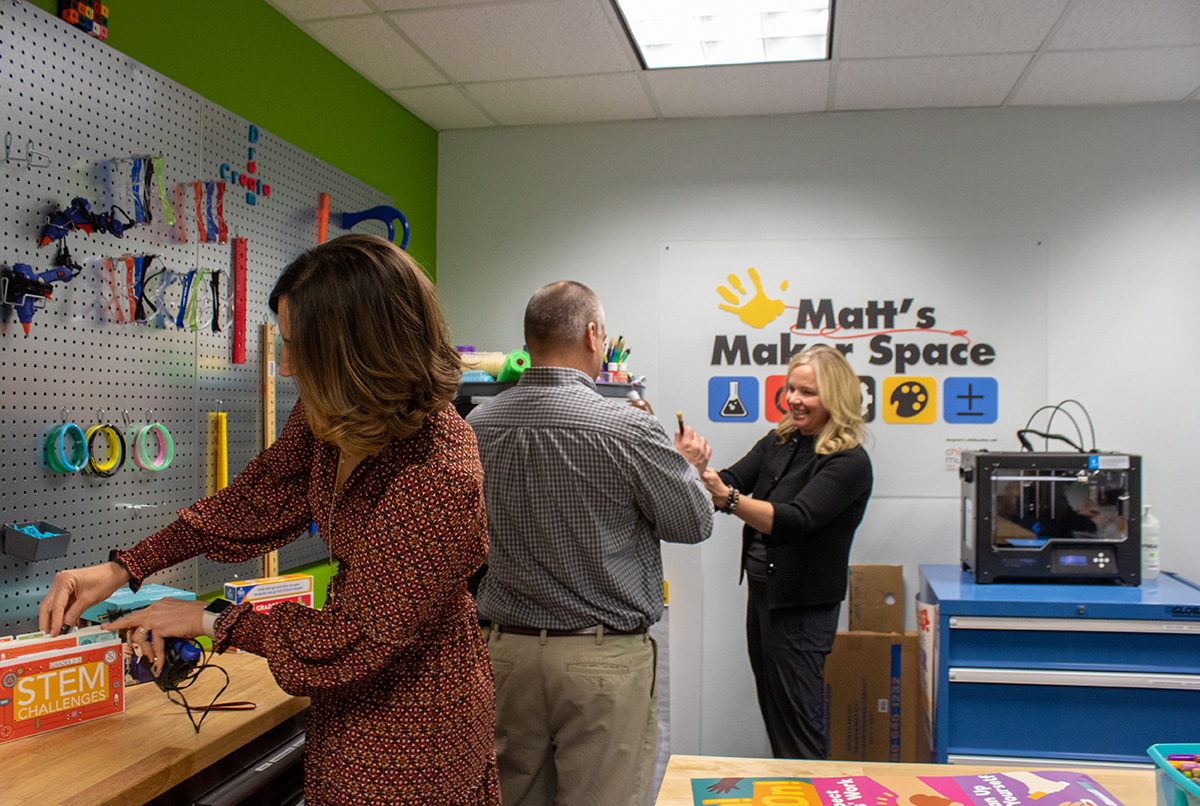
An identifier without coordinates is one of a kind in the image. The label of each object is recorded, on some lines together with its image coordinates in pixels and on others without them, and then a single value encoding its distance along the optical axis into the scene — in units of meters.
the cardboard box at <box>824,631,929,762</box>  3.09
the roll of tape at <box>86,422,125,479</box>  1.78
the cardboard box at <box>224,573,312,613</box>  1.74
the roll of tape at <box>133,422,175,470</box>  1.88
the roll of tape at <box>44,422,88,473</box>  1.67
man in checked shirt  1.80
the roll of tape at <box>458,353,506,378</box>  2.64
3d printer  2.80
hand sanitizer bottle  2.96
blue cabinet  2.62
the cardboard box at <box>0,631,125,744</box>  1.26
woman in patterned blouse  1.02
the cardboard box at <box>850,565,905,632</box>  3.31
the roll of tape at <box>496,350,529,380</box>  2.50
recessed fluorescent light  2.57
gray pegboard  1.61
